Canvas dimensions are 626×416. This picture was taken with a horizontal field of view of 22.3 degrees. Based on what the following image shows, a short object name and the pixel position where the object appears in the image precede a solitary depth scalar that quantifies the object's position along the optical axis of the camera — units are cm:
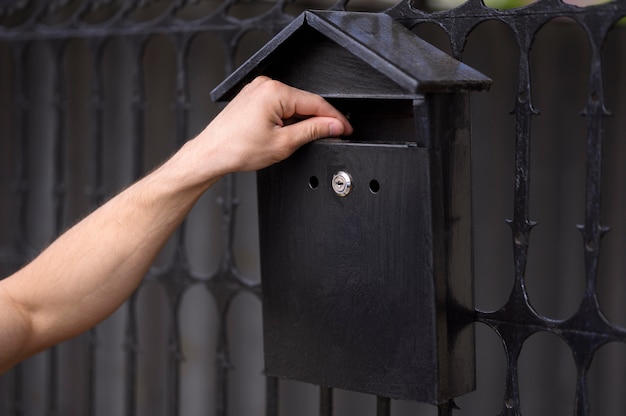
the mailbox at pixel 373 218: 155
